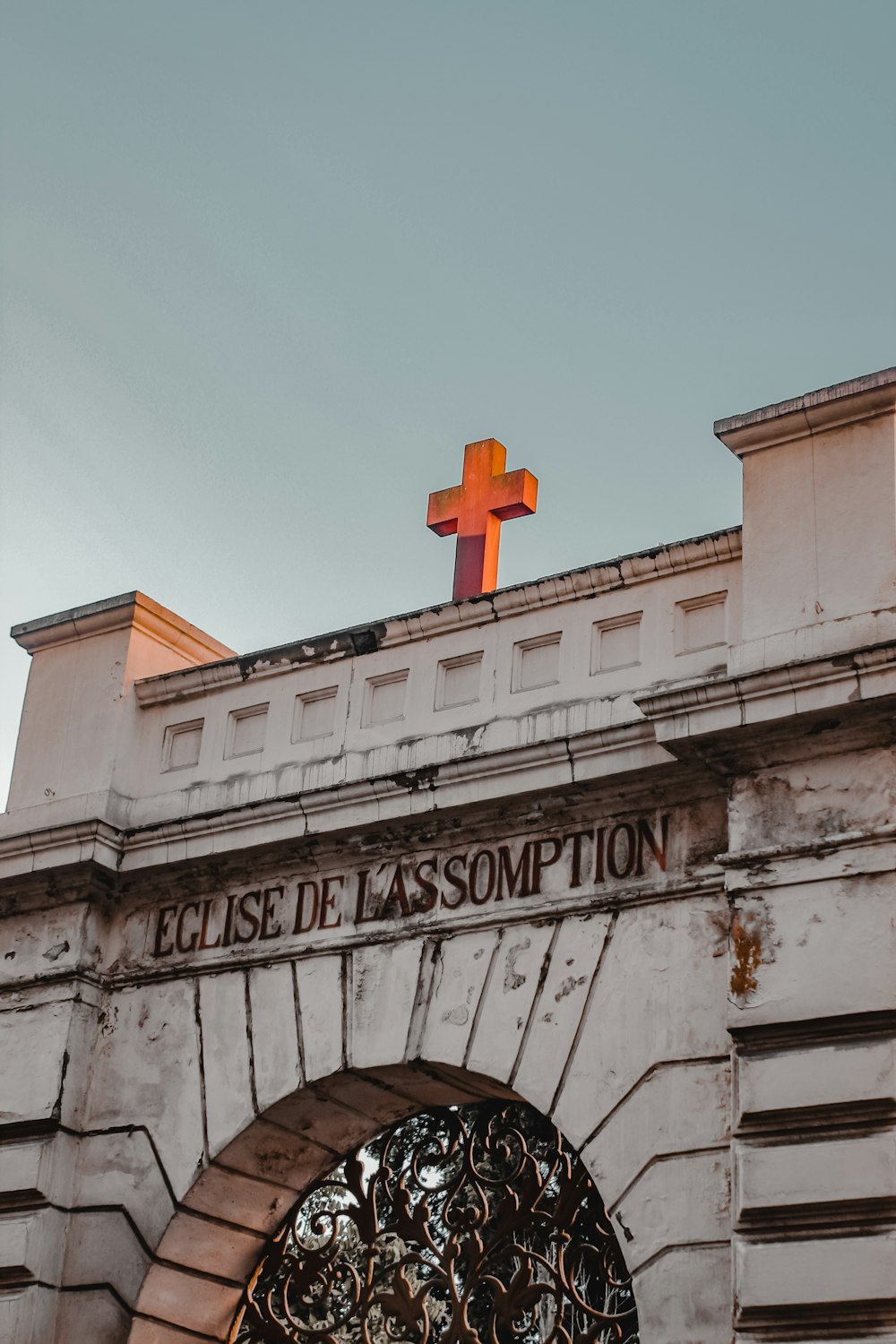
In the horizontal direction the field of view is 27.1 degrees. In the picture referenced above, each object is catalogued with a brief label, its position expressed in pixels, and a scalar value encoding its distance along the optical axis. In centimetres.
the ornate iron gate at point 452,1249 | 774
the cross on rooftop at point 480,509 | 955
